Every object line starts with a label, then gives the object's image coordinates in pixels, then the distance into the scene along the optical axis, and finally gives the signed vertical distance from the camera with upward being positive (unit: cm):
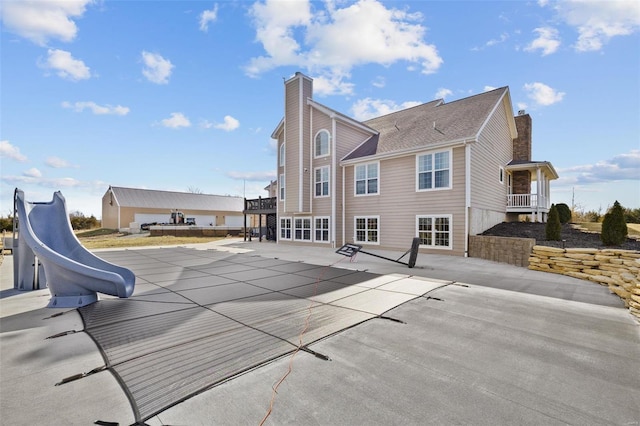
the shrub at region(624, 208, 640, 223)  1683 +11
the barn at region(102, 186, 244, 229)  3888 +134
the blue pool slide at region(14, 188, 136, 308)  533 -94
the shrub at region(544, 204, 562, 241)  1116 -37
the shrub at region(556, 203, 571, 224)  1656 +27
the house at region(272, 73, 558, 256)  1327 +241
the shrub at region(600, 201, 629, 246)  946 -35
